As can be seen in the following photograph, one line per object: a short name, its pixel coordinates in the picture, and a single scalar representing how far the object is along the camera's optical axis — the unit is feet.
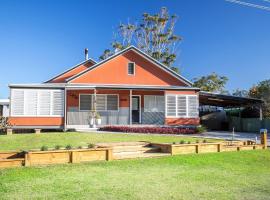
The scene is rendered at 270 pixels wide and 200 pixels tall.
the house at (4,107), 95.87
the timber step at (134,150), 28.04
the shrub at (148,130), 53.81
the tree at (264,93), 71.07
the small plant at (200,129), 55.91
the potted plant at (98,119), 59.16
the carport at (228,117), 64.79
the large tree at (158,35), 114.74
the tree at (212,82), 124.06
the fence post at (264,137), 36.74
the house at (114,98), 56.50
